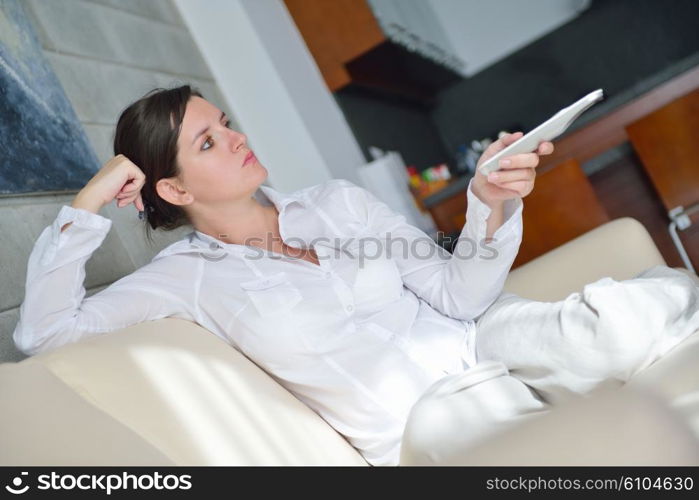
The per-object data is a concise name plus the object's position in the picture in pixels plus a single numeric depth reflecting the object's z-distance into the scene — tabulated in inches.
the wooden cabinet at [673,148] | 99.4
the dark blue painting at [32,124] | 65.4
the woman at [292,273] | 54.8
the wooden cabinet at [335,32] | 134.0
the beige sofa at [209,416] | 30.6
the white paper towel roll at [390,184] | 130.7
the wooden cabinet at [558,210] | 105.9
